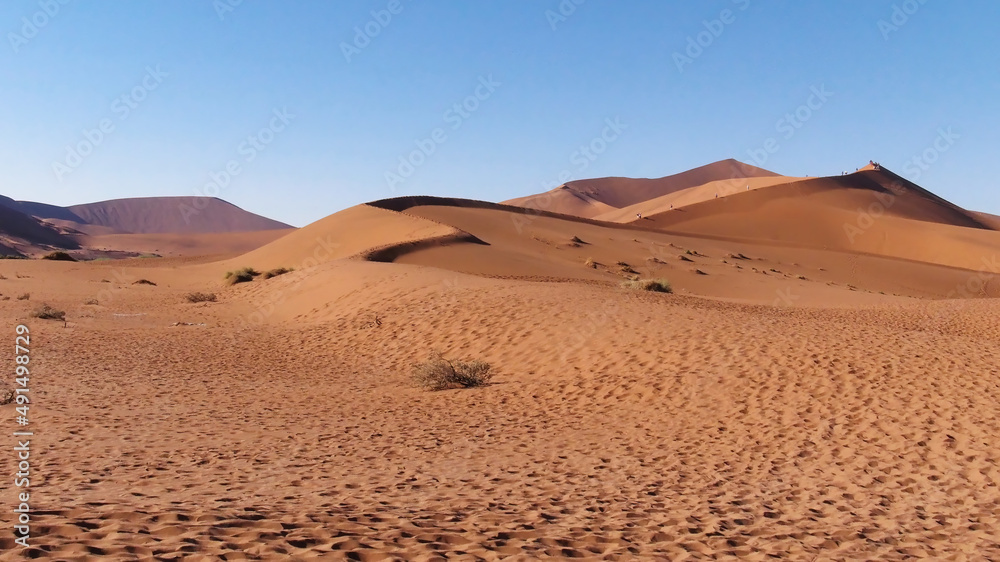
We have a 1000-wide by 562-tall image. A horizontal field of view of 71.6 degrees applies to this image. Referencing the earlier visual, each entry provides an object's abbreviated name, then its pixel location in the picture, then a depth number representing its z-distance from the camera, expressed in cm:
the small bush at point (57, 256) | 4416
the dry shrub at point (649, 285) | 2358
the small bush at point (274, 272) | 3038
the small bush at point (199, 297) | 2598
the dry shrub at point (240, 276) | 3094
